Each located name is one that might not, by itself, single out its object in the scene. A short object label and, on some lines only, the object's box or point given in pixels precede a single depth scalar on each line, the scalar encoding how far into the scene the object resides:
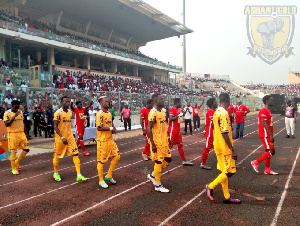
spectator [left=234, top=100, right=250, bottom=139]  12.62
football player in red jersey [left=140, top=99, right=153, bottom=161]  8.50
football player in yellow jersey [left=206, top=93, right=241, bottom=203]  4.48
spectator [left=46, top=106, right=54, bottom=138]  14.57
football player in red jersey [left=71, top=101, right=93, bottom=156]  9.59
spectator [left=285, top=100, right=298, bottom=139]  12.40
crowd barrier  13.93
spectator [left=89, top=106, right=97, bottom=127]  15.55
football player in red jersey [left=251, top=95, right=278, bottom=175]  6.23
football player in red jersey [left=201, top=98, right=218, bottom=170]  7.02
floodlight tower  59.94
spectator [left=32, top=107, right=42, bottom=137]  14.53
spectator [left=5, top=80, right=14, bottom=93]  13.46
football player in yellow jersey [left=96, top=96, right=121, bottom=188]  5.64
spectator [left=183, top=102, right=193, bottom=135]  15.46
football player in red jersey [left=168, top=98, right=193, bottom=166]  7.34
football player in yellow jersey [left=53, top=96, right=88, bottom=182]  6.13
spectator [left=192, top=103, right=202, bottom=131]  17.39
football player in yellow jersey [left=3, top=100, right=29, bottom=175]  7.03
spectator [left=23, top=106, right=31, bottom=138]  13.62
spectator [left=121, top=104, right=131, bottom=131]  18.27
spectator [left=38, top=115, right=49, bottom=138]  14.55
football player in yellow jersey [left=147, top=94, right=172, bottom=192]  5.24
